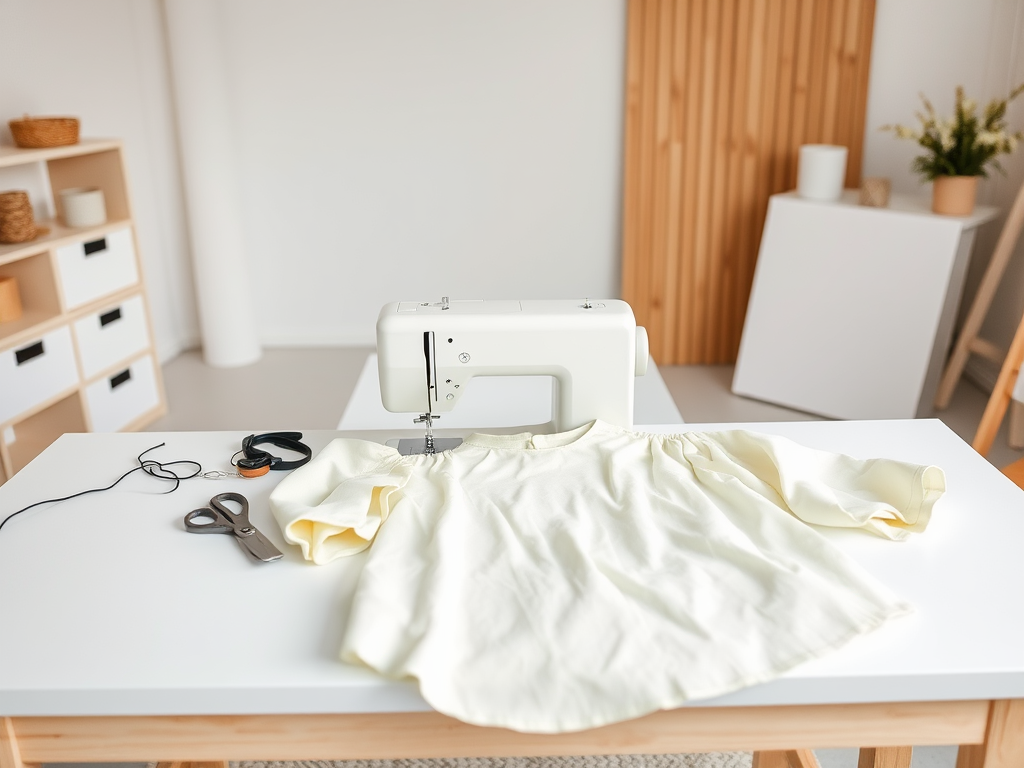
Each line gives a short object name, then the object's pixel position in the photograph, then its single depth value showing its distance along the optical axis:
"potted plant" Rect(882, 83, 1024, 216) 3.54
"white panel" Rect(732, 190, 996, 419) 3.61
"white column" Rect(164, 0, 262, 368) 4.31
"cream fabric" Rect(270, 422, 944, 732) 1.08
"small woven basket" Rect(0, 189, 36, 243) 3.19
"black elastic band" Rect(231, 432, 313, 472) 1.67
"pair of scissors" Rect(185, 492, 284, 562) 1.38
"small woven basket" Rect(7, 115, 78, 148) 3.27
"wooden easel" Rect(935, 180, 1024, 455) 3.65
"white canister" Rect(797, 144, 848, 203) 3.87
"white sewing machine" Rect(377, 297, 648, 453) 1.60
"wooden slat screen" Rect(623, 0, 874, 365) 4.14
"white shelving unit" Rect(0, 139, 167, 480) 3.24
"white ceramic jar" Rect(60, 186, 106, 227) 3.55
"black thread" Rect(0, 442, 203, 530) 1.65
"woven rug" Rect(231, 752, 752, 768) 2.10
